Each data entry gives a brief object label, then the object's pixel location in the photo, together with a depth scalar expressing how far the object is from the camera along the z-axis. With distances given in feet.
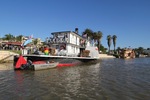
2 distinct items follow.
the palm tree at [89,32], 183.96
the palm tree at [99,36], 191.84
